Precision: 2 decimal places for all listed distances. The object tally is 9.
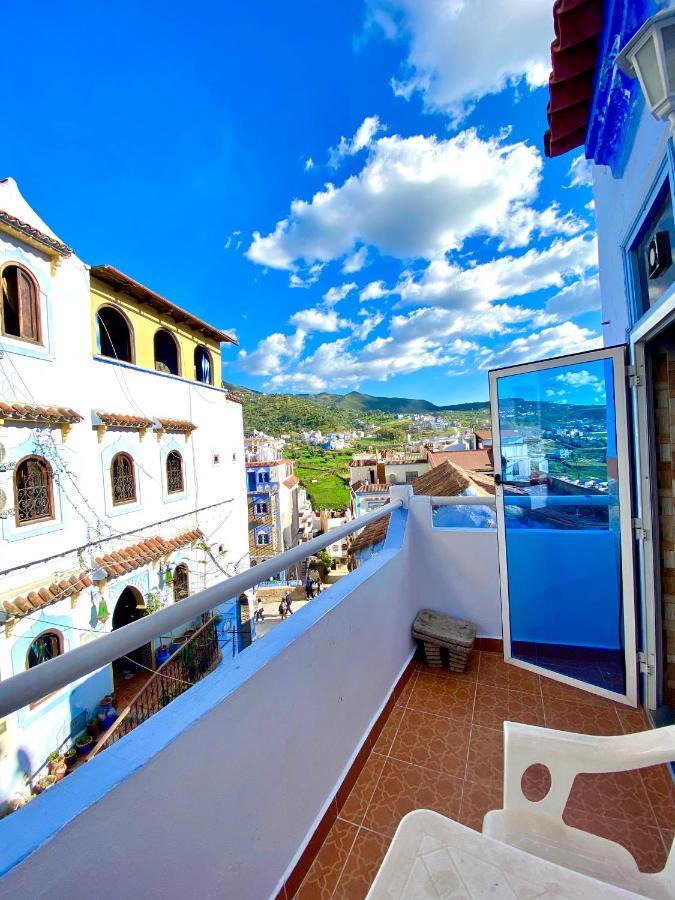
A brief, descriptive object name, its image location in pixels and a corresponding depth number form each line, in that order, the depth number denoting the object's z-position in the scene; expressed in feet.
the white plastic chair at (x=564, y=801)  3.09
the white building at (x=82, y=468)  19.99
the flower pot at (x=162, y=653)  28.14
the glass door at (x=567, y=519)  7.20
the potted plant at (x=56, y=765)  19.21
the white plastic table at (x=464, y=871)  2.12
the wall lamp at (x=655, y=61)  3.30
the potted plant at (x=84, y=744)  20.58
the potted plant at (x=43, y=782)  18.51
